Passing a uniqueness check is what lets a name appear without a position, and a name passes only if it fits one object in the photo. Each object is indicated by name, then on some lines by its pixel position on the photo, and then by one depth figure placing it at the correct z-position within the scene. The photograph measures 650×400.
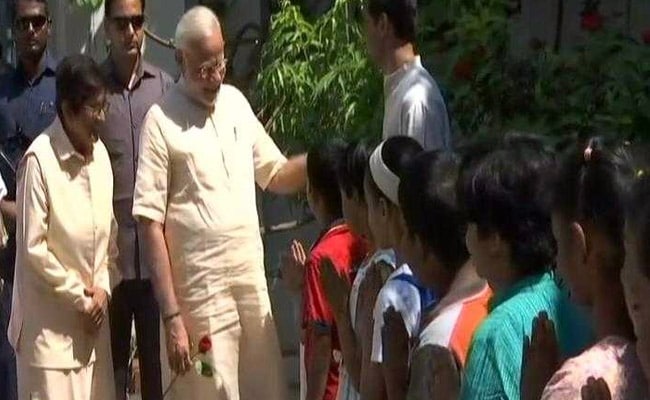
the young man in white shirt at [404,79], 5.40
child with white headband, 4.17
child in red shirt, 5.08
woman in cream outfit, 6.09
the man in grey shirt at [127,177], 6.38
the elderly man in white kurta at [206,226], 5.88
